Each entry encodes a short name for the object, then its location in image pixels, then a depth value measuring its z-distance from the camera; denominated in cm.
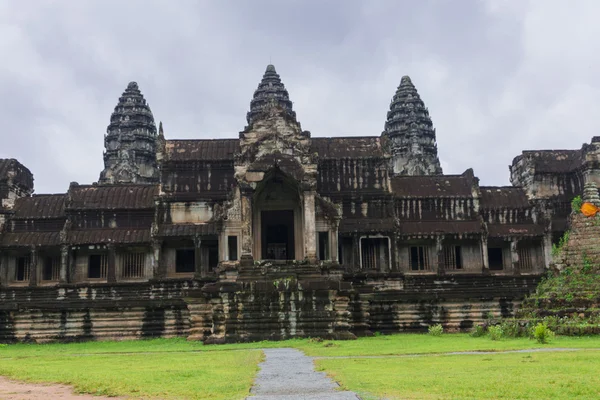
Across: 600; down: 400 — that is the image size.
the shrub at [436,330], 2908
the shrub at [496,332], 2408
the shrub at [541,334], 2145
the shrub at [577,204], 3392
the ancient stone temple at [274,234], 3073
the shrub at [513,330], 2471
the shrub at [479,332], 2645
